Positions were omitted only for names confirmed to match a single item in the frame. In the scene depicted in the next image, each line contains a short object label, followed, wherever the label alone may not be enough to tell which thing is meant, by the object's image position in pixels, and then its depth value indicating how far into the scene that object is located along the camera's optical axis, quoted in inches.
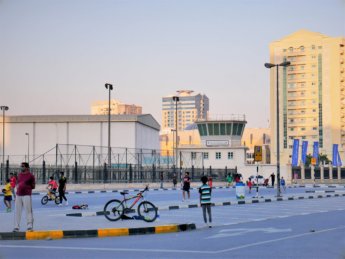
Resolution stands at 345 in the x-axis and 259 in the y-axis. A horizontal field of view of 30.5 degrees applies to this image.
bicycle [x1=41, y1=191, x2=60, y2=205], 1241.4
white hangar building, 3791.8
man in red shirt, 642.8
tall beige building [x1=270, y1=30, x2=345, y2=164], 5226.4
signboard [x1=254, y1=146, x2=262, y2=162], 1508.4
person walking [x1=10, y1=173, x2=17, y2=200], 1213.7
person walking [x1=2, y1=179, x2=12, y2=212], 992.9
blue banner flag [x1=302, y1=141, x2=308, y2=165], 3575.3
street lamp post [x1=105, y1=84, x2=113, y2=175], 2511.0
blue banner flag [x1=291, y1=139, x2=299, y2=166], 3346.5
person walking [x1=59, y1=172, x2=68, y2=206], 1187.9
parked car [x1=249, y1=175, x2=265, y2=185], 2861.2
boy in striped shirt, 742.5
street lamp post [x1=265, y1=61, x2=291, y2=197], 1470.2
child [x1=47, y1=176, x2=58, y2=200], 1250.6
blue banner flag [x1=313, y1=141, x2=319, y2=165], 3611.2
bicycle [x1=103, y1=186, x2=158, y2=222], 767.1
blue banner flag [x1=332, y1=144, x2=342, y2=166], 3544.0
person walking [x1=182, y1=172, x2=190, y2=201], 1307.8
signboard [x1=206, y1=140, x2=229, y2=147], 3636.8
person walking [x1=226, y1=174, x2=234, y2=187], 2532.5
